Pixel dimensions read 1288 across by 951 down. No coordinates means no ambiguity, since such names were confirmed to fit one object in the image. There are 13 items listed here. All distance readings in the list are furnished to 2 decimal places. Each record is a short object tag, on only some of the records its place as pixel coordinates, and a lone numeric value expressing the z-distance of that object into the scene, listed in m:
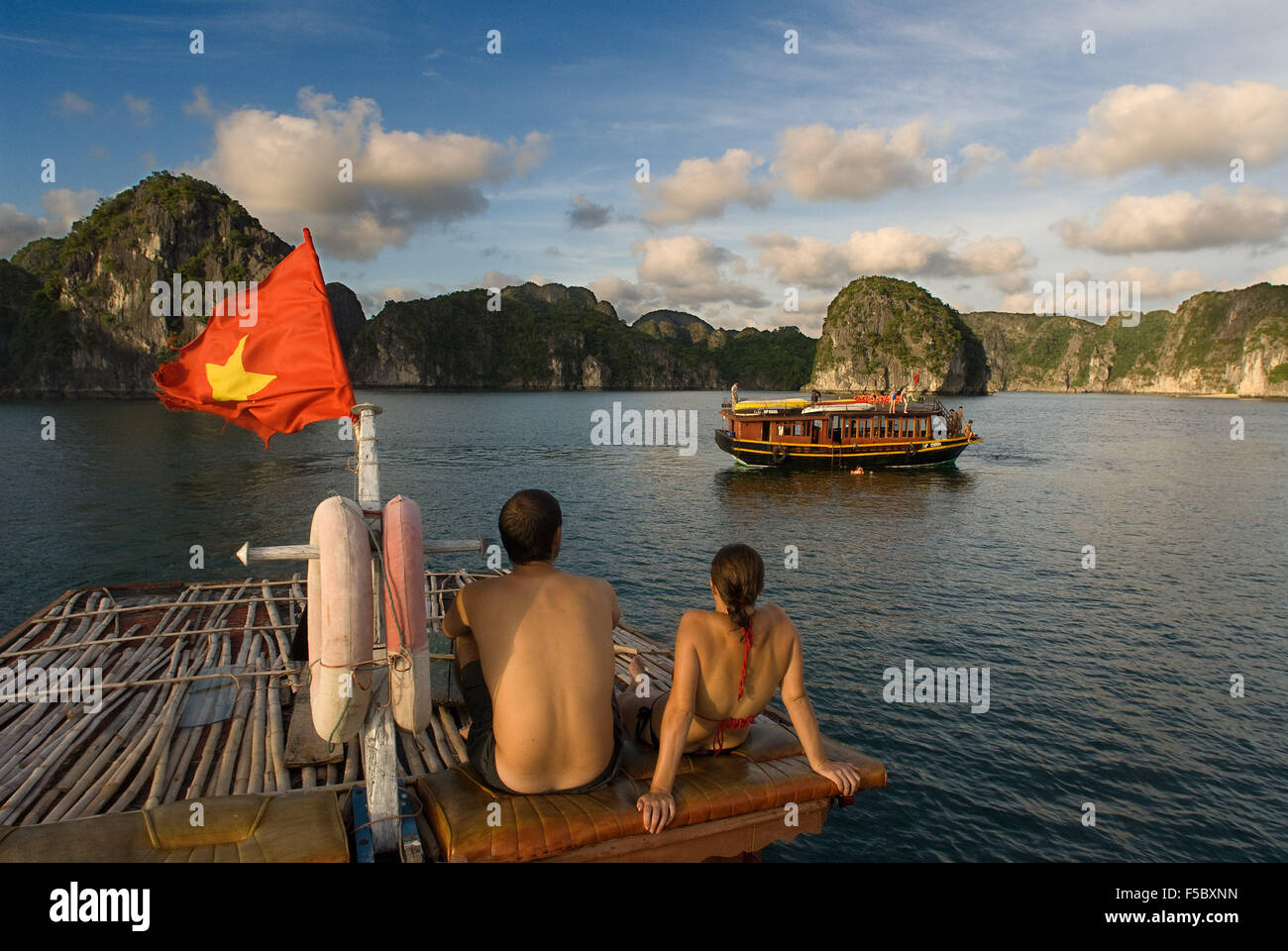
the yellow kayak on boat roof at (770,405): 47.88
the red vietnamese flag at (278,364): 5.16
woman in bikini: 4.46
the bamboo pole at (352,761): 6.21
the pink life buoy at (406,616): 4.41
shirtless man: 4.16
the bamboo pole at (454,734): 6.89
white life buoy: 4.17
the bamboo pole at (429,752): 6.56
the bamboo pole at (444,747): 6.73
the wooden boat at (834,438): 48.56
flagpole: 4.52
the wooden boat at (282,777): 4.11
